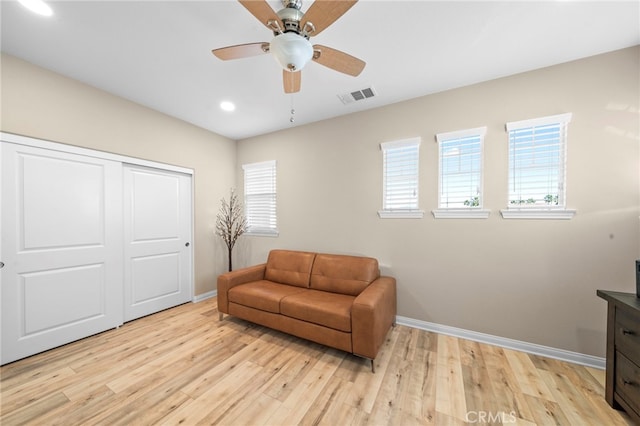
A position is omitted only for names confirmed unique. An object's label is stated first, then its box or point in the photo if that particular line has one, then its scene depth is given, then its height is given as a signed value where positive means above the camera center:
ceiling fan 1.30 +1.12
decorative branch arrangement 4.08 -0.21
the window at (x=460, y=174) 2.51 +0.41
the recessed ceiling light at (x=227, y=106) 3.00 +1.38
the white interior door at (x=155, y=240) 3.00 -0.43
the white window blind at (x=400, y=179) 2.83 +0.40
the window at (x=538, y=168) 2.18 +0.42
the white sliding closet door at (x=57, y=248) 2.15 -0.41
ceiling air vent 2.69 +1.38
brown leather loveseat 2.07 -0.99
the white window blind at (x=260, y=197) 3.95 +0.22
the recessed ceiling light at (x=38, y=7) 1.60 +1.44
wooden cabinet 1.46 -0.95
